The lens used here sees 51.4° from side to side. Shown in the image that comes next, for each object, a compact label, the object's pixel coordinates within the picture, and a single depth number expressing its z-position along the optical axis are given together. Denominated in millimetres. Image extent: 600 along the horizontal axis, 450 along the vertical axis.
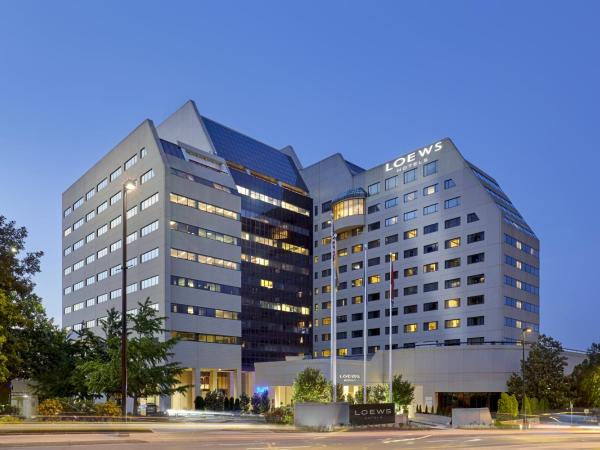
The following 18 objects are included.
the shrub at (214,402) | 80875
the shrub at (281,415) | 42066
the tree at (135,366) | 44094
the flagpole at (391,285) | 50725
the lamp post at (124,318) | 31264
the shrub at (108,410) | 36812
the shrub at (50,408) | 36156
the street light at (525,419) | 53112
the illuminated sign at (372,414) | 39875
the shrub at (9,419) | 30092
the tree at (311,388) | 47500
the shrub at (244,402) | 83506
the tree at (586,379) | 68875
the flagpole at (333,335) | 39006
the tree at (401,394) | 64062
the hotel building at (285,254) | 89250
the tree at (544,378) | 74375
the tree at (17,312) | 39406
